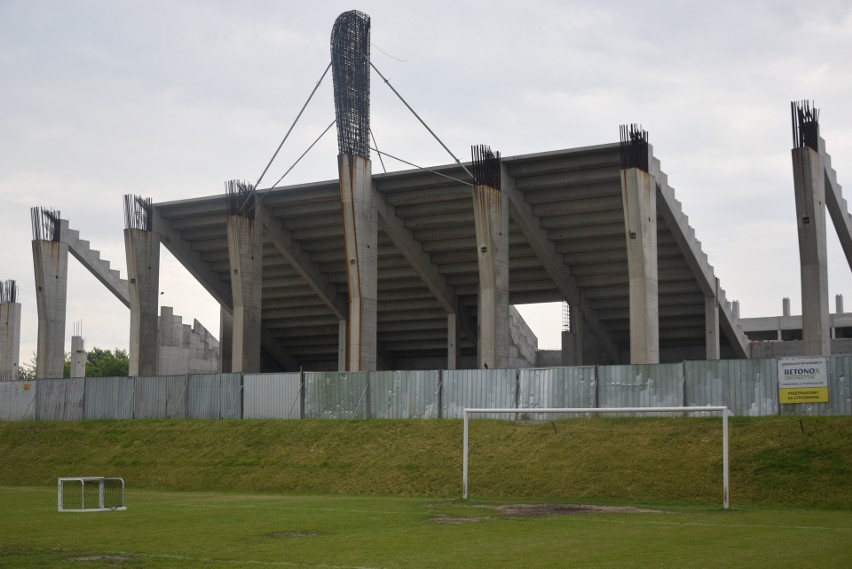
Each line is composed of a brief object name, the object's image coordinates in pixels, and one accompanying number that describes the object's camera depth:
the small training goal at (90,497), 26.02
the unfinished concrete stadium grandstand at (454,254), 49.12
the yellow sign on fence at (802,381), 31.48
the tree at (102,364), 105.00
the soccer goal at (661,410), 25.19
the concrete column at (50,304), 61.81
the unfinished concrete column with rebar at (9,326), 72.44
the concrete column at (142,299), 58.24
